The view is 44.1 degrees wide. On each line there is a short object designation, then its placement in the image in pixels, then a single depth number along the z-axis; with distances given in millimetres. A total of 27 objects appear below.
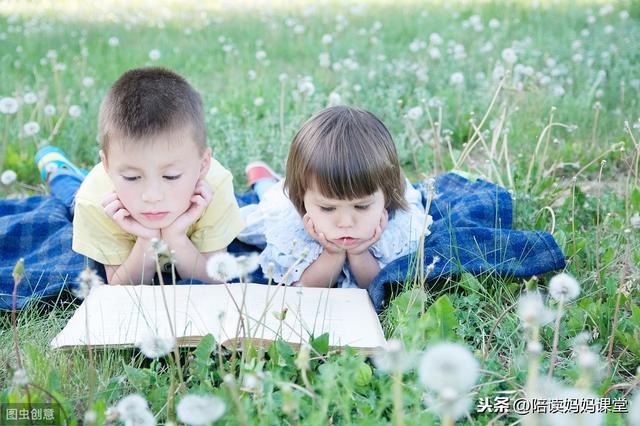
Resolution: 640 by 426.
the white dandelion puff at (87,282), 1651
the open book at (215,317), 2123
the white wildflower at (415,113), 3754
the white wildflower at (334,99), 3761
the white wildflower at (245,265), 1661
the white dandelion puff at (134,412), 1504
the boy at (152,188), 2467
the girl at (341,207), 2457
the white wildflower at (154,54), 4953
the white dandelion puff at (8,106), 3668
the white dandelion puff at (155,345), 1689
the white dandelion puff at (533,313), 1181
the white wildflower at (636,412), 1104
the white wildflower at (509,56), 4020
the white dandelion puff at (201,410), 1324
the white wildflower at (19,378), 1481
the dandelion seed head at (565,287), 1582
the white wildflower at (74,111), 4062
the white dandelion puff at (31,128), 3727
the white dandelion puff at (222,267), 1854
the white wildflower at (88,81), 4430
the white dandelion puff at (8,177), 3443
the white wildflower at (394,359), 1092
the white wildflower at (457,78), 4301
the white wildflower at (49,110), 4031
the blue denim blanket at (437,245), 2541
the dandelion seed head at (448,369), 1077
